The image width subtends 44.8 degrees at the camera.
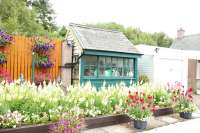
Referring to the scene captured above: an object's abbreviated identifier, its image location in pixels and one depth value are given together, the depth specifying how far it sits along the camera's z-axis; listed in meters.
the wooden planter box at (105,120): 5.75
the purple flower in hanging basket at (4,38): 9.11
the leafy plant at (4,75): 8.70
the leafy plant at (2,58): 9.20
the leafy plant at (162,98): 7.81
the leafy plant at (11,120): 4.74
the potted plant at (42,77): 10.24
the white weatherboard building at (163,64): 15.30
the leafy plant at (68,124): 4.69
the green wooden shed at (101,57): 11.55
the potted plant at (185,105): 7.35
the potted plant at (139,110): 5.94
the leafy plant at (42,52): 10.16
